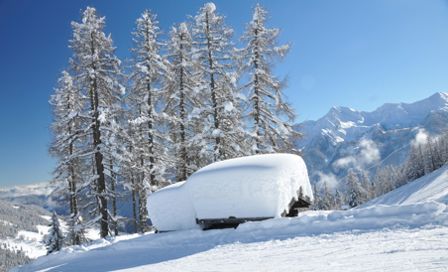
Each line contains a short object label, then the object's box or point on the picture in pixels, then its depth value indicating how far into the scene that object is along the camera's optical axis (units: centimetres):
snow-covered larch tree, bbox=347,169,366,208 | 7790
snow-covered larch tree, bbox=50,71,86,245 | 1895
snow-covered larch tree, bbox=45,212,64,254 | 3247
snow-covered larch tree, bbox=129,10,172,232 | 2139
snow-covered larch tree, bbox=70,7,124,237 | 1869
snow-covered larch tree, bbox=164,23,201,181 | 2198
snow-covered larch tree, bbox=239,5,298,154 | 2138
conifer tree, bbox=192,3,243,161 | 2073
